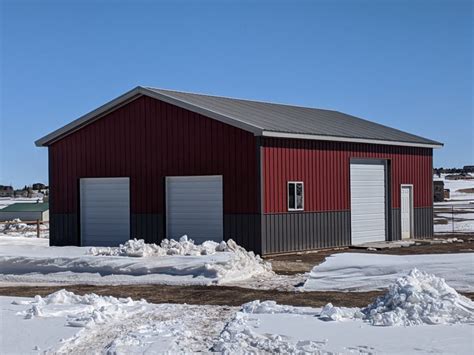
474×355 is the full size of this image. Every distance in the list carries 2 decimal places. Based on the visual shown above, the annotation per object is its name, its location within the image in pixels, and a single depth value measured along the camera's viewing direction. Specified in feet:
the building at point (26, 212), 152.05
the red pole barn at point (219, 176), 77.05
